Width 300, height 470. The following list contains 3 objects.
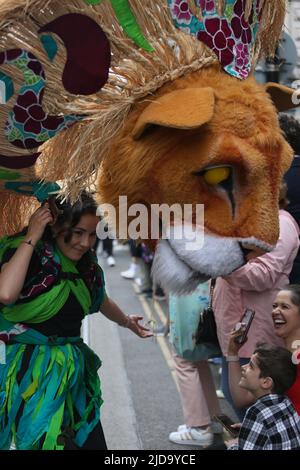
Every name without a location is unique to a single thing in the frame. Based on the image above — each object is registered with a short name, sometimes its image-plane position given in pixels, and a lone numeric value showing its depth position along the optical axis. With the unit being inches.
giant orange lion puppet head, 71.6
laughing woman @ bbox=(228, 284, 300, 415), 111.3
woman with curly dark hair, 97.7
